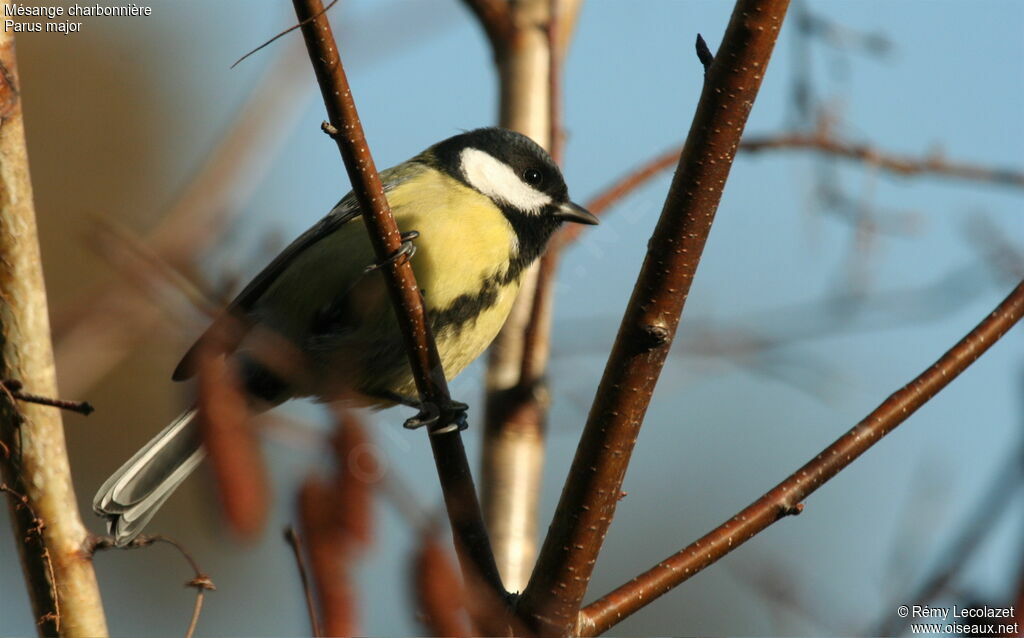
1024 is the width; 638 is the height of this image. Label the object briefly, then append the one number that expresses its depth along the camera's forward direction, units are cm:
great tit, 367
